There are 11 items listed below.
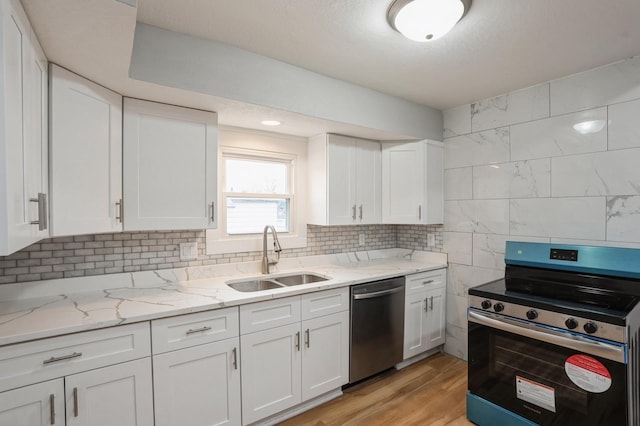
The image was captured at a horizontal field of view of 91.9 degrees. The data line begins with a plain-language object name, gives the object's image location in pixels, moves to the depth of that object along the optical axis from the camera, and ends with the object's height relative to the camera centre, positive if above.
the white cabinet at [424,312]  2.76 -0.94
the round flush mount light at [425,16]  1.39 +0.92
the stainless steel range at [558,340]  1.58 -0.73
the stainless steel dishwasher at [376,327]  2.40 -0.94
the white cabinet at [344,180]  2.73 +0.29
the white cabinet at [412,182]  2.98 +0.29
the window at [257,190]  2.52 +0.20
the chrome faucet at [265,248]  2.53 -0.29
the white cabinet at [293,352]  1.91 -0.95
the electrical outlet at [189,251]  2.29 -0.29
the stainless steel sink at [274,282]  2.43 -0.58
